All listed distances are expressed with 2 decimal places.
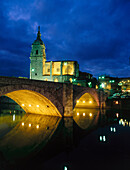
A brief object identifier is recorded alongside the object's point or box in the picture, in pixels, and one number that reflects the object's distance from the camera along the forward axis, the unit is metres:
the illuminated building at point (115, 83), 88.62
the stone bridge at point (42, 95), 20.61
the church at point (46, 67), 65.06
